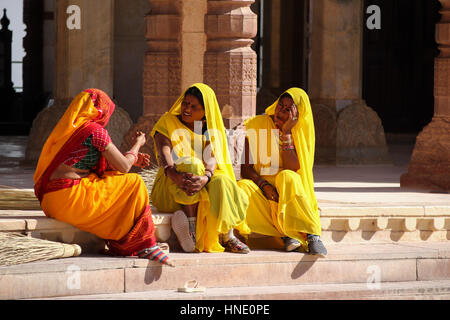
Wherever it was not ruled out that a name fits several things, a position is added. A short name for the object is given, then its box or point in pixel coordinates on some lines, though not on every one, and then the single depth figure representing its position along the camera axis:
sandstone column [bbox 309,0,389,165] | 22.19
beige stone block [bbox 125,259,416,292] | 11.14
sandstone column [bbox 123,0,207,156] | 15.62
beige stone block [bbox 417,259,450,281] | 12.39
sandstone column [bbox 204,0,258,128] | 14.59
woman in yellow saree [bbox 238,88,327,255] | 12.21
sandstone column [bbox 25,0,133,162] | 19.81
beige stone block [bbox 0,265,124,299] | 10.47
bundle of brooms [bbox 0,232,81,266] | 10.72
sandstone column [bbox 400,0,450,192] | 17.06
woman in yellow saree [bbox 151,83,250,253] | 11.84
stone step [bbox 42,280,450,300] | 10.85
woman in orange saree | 11.32
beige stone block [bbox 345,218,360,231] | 12.98
